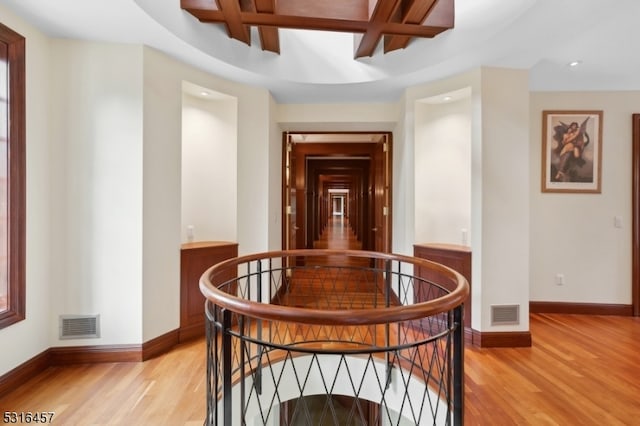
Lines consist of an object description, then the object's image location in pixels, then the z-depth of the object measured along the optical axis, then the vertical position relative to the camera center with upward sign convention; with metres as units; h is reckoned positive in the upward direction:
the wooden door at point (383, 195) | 4.29 +0.22
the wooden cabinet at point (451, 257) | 3.07 -0.49
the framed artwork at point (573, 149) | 3.68 +0.72
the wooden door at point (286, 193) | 4.27 +0.24
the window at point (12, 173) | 2.20 +0.27
